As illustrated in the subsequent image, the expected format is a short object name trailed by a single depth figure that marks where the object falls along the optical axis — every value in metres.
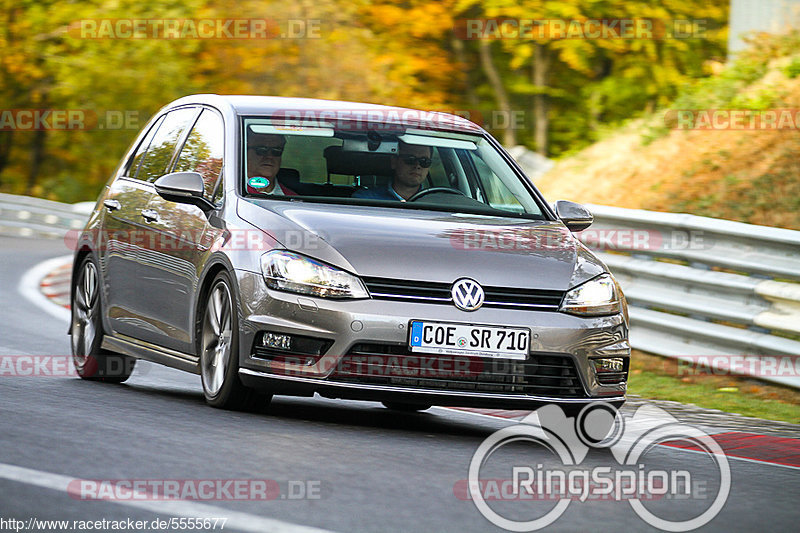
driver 17.27
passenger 16.75
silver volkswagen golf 14.95
